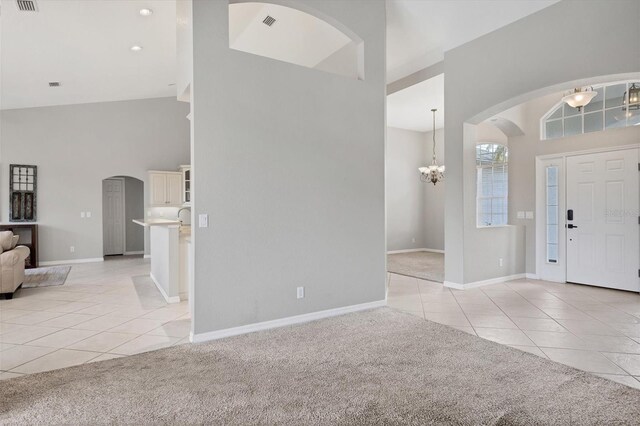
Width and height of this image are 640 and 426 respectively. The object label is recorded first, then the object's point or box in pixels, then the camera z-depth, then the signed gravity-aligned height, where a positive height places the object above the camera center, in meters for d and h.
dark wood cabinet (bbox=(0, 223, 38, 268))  7.44 -0.49
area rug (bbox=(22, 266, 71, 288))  5.85 -1.16
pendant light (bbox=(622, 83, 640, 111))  4.47 +1.46
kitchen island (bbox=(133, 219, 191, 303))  4.59 -0.65
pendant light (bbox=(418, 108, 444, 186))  8.28 +0.92
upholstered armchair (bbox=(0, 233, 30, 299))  4.74 -0.79
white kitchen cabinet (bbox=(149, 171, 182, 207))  8.91 +0.59
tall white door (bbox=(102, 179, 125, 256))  9.75 -0.11
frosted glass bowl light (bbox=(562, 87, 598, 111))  4.59 +1.46
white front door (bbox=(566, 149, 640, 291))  5.02 -0.15
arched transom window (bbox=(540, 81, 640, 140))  5.04 +1.44
